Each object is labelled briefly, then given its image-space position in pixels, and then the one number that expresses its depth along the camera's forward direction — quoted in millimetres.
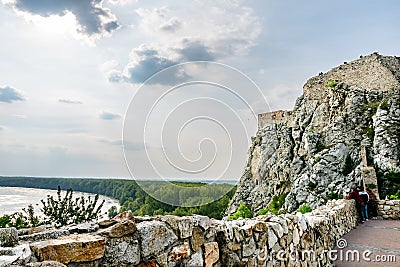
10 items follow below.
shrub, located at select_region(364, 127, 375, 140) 22158
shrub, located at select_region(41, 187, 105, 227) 9766
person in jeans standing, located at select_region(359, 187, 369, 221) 11172
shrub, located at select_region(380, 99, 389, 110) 22244
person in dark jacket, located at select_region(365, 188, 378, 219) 12208
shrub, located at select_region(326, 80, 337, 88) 28547
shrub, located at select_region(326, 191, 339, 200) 19547
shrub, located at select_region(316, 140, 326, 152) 23919
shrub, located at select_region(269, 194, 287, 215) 23328
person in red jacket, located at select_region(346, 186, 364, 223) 11059
